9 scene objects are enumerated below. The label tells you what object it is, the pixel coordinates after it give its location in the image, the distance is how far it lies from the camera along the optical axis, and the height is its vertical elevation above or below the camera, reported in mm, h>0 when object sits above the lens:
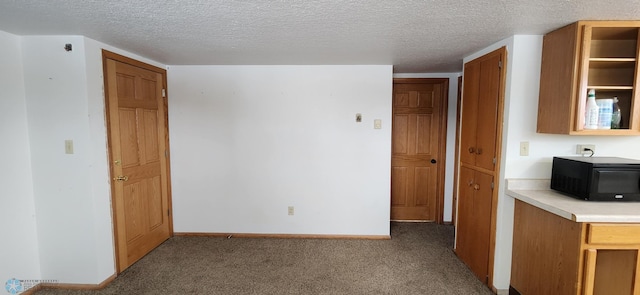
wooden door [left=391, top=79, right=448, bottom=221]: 3613 -231
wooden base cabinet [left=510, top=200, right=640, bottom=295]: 1534 -778
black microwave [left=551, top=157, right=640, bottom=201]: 1685 -303
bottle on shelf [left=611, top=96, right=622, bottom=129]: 1807 +101
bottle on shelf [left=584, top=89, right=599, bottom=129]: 1774 +125
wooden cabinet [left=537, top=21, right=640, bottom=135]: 1705 +405
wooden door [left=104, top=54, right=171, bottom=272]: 2383 -276
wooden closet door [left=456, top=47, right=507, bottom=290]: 2174 -238
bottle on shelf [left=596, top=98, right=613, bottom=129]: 1786 +126
